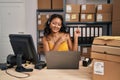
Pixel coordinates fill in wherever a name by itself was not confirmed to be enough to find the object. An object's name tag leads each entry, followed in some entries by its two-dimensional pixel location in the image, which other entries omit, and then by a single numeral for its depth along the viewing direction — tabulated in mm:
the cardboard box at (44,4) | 3760
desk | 1640
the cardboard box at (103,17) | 3670
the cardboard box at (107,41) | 1391
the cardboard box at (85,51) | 3729
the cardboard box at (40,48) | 3826
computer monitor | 1790
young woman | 2576
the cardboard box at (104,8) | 3652
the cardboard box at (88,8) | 3637
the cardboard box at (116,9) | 2156
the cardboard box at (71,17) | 3621
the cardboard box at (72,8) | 3604
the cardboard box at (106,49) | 1379
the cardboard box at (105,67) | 1391
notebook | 1841
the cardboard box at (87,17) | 3666
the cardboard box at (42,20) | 3756
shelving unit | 3682
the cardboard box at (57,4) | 3768
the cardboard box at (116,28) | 1914
